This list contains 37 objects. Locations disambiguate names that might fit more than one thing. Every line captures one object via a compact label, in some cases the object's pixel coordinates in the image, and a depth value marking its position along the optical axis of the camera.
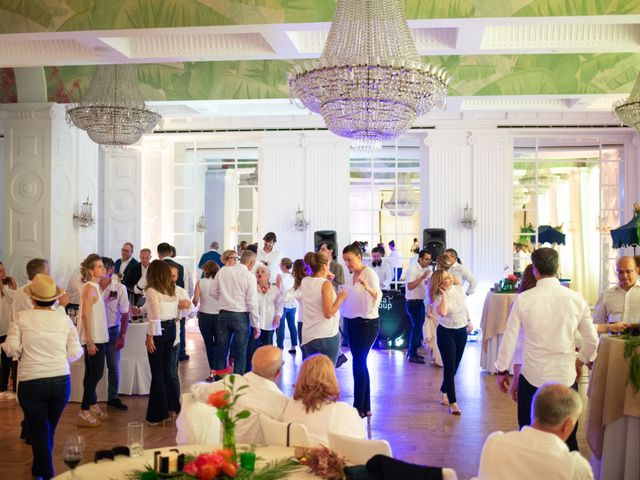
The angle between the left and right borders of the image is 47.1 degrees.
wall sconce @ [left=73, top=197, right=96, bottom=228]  12.18
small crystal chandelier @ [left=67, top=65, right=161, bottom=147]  8.59
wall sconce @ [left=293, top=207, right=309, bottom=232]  14.39
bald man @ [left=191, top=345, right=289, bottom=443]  3.85
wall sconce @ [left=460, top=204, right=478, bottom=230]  14.01
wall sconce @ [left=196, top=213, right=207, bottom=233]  15.72
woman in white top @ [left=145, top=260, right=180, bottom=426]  6.67
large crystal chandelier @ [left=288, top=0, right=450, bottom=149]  5.68
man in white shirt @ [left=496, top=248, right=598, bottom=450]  4.54
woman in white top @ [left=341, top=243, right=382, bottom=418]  6.71
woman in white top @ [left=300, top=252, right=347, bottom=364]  6.39
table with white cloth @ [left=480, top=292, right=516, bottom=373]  9.30
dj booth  11.84
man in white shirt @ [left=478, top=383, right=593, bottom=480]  3.04
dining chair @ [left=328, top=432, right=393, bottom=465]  3.11
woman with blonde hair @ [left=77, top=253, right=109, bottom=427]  6.64
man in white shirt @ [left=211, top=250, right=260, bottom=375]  7.89
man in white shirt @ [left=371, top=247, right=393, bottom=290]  12.90
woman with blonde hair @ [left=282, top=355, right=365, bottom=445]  3.72
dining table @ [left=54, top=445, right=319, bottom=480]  3.13
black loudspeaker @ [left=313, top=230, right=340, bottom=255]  13.77
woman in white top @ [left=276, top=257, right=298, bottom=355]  10.79
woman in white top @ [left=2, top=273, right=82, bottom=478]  4.95
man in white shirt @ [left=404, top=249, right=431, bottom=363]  10.52
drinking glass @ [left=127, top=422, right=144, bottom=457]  3.38
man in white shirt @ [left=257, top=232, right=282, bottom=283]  13.15
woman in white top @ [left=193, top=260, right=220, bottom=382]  8.33
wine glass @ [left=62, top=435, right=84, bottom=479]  3.10
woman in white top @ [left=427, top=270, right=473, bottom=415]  7.09
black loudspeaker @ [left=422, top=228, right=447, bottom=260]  13.44
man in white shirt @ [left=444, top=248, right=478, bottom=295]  9.74
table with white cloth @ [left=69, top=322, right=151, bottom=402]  8.09
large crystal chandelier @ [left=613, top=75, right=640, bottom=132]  7.86
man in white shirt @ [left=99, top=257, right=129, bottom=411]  7.40
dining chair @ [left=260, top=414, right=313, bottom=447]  3.52
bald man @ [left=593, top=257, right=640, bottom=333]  5.98
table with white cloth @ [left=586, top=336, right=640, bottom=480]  4.51
